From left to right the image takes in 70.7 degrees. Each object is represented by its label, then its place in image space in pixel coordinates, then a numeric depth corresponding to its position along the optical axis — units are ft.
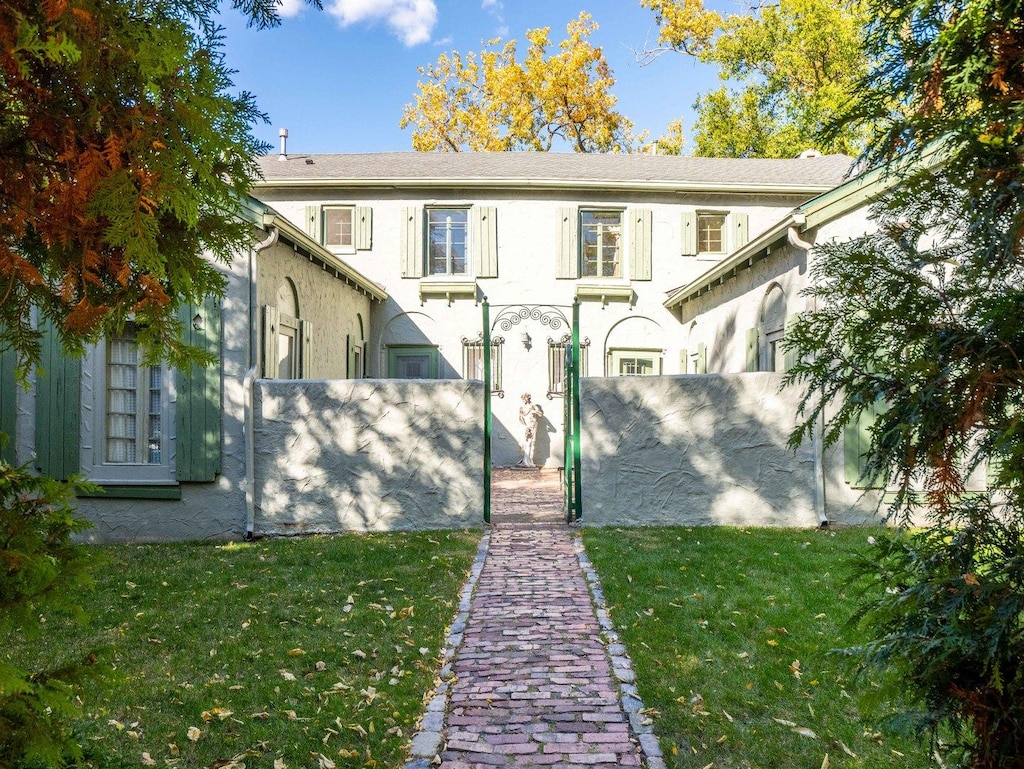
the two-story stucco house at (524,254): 52.03
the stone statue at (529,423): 50.60
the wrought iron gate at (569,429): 30.19
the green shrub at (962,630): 6.89
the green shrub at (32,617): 6.10
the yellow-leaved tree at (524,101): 83.25
